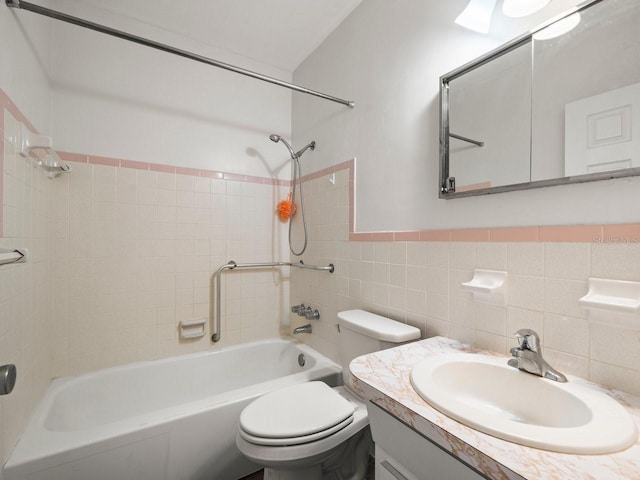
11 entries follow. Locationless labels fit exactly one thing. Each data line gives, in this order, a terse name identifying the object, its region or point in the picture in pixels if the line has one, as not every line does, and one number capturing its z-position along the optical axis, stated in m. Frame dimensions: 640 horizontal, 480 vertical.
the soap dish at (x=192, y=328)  1.96
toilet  1.05
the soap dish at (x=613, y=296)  0.70
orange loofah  2.29
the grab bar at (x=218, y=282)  2.02
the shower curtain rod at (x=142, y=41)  1.05
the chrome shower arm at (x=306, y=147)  2.06
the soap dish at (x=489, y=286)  0.98
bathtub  1.09
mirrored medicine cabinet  0.76
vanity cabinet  0.61
